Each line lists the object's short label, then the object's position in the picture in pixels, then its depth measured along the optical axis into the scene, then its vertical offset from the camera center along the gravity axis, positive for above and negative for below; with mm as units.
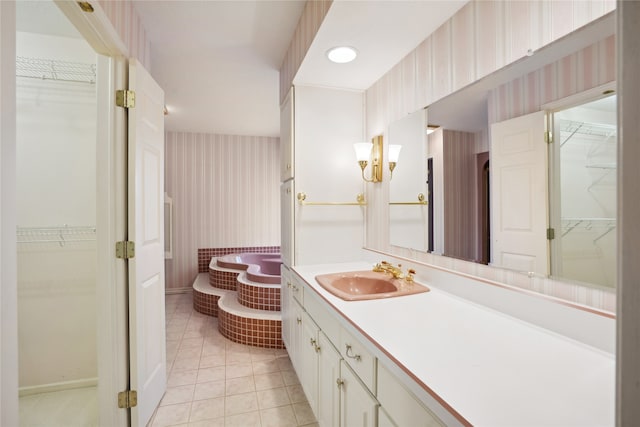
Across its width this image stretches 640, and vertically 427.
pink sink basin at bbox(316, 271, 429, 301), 1535 -381
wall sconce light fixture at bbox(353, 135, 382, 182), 2023 +401
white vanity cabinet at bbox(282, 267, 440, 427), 823 -599
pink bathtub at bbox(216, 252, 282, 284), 3971 -698
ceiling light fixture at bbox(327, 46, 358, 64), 1669 +922
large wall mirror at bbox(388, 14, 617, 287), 879 +148
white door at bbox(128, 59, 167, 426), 1576 -173
